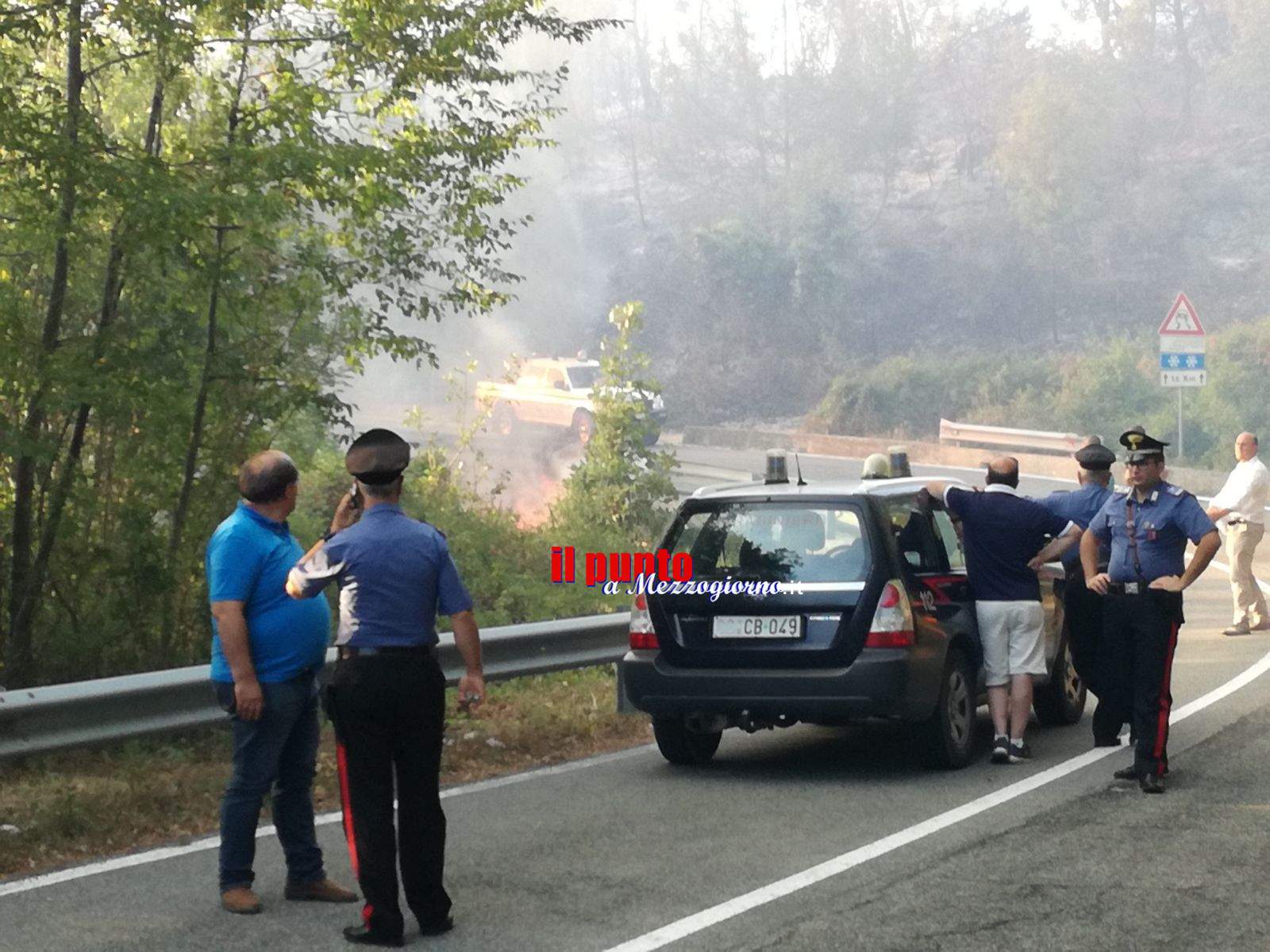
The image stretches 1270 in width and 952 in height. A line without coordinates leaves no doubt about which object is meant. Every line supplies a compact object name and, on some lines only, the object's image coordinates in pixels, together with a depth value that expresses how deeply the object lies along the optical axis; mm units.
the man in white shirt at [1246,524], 16234
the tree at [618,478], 22531
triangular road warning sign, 30156
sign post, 30297
